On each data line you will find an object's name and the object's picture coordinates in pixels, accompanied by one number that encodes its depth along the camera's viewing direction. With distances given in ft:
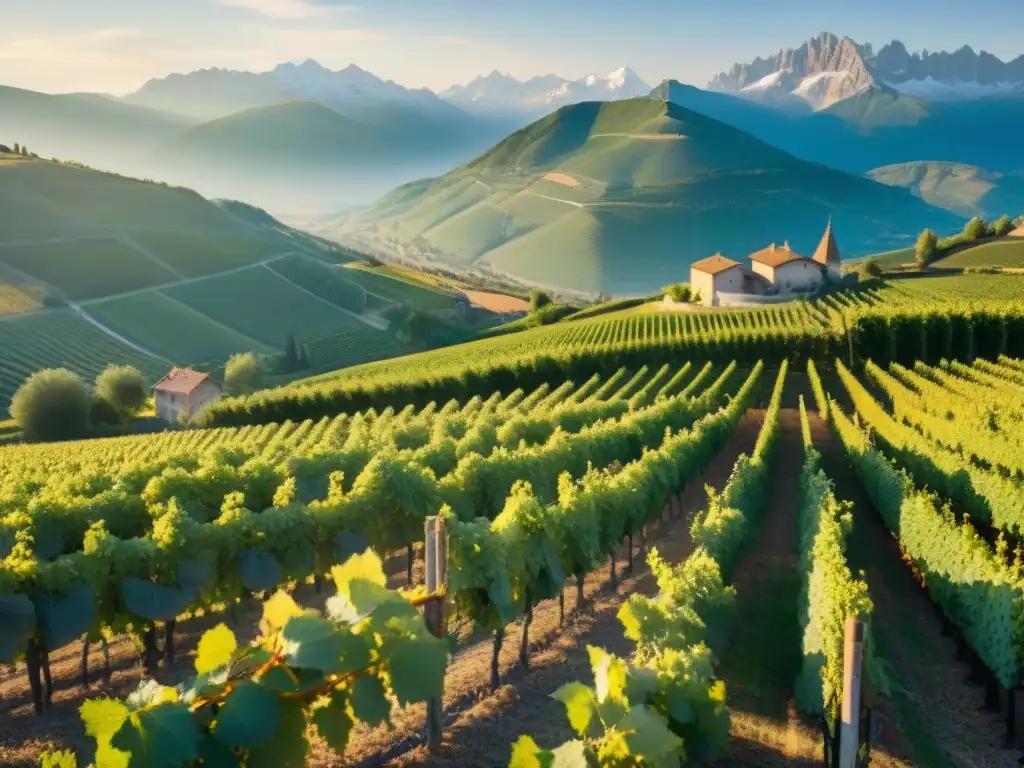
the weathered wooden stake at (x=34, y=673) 30.35
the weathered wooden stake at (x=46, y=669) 30.52
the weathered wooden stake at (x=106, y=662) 33.30
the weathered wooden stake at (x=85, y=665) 34.14
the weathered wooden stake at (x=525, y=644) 33.19
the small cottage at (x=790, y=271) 232.32
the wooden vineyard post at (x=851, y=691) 19.04
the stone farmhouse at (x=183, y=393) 223.92
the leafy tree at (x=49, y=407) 194.59
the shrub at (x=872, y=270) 250.47
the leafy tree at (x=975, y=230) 306.76
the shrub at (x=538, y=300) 343.46
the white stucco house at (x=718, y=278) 228.84
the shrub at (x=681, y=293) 242.58
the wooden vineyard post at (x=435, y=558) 20.40
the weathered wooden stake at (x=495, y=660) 31.04
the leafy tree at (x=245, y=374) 250.98
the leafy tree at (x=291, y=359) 302.45
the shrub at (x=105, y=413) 220.02
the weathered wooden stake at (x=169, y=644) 35.40
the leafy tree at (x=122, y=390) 220.23
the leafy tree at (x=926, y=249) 279.69
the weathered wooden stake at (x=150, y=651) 33.12
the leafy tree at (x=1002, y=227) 310.65
